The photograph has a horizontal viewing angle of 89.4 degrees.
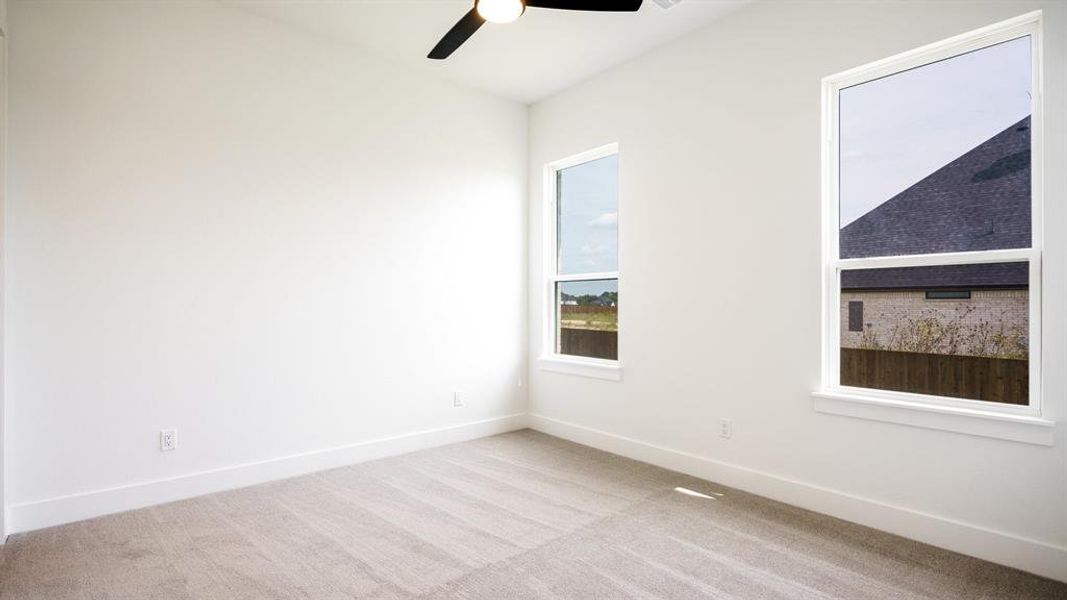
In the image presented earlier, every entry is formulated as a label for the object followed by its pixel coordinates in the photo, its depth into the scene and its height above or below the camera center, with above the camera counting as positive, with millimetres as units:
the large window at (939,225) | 2441 +346
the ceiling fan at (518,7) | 2203 +1196
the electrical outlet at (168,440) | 3115 -834
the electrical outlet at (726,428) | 3398 -842
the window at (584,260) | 4363 +312
